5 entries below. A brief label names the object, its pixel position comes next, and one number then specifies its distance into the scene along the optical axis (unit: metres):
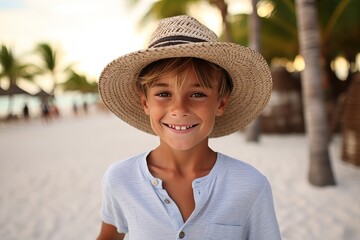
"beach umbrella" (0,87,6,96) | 19.05
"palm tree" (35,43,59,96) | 35.09
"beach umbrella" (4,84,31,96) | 20.09
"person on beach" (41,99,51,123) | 20.11
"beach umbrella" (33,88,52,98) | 23.73
